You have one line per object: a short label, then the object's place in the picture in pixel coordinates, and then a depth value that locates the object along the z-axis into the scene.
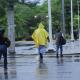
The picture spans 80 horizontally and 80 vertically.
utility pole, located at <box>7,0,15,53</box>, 31.09
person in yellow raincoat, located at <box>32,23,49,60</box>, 22.31
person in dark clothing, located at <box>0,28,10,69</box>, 17.53
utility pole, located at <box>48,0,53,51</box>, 32.45
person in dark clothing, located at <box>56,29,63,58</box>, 25.95
